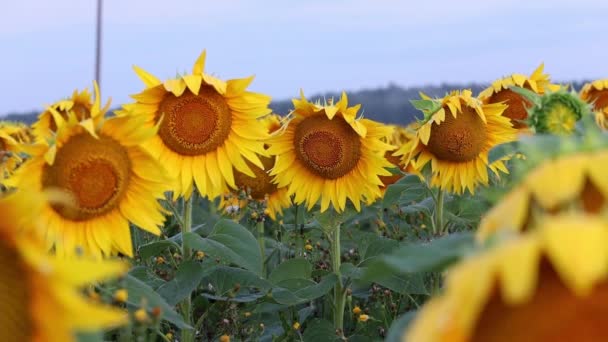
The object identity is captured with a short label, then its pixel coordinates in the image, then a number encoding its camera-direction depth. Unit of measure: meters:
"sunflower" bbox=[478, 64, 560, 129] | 3.98
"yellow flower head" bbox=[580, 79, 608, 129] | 4.05
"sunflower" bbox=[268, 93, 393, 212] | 3.37
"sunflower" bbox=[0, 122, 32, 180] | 2.65
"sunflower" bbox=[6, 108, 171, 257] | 1.93
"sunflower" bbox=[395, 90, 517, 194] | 3.46
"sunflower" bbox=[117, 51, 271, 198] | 2.83
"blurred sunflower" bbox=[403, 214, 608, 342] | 0.69
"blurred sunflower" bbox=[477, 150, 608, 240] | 0.82
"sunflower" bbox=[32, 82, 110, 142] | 4.08
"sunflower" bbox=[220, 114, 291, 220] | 3.61
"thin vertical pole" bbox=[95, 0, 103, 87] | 13.35
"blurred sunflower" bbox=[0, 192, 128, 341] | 0.82
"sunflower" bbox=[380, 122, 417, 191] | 4.31
